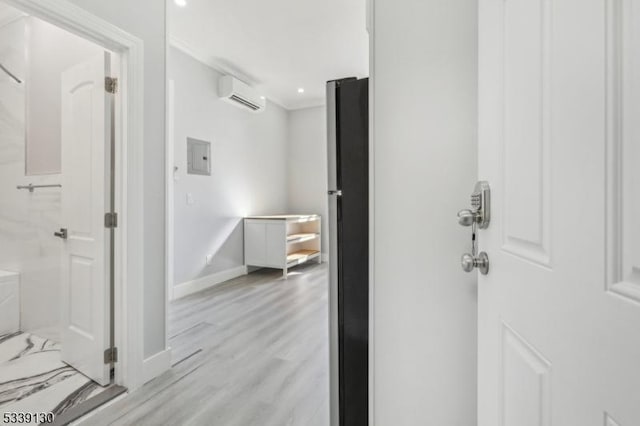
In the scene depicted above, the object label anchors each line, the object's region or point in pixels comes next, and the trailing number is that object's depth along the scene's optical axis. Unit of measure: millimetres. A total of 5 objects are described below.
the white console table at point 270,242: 4359
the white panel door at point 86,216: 1726
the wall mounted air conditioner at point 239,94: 4031
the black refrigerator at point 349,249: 1172
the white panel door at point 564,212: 319
